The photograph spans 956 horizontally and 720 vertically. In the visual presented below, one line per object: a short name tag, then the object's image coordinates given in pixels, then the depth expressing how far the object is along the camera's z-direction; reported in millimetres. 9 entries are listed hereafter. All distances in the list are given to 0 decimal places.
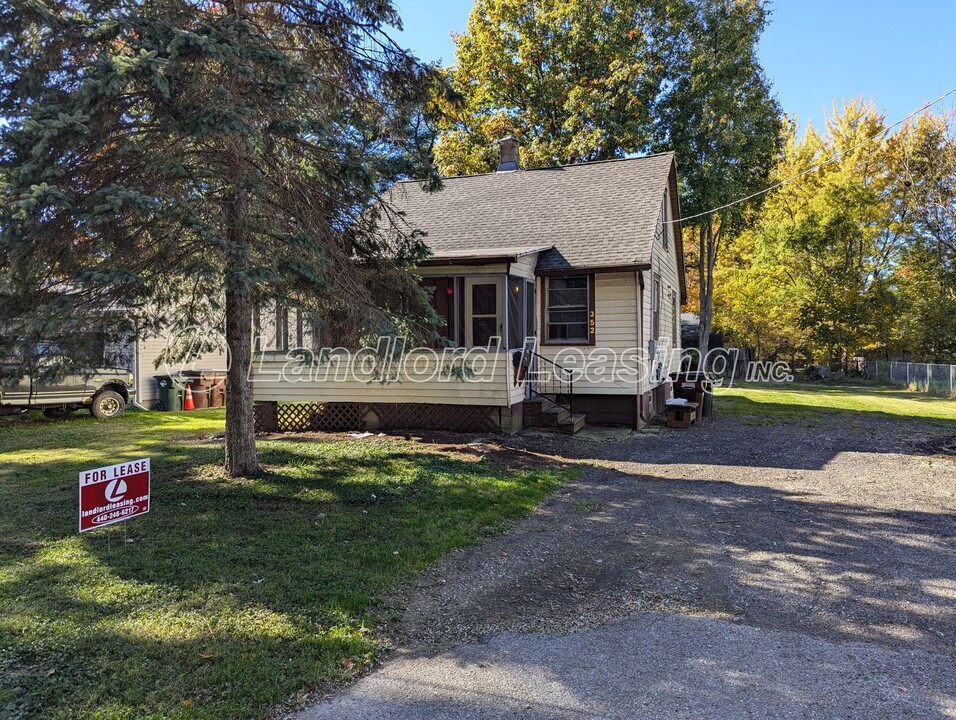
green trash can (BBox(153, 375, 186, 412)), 17078
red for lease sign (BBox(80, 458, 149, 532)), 4562
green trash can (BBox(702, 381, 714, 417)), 15498
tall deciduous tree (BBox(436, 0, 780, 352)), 21906
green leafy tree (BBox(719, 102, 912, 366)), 31344
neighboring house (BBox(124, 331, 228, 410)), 16766
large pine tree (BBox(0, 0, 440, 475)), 5395
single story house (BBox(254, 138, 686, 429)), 11883
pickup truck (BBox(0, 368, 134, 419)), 13570
